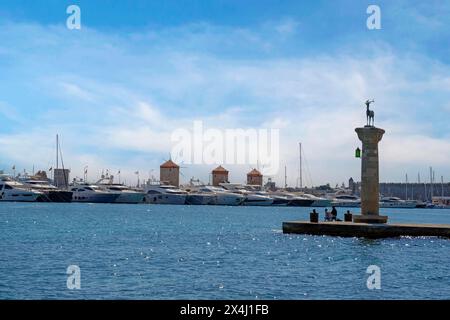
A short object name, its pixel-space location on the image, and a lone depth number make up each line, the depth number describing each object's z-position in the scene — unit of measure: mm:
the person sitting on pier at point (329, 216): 50581
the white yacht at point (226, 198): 186750
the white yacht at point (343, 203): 196675
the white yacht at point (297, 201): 190250
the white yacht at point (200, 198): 188125
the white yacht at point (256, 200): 185625
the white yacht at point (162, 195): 183375
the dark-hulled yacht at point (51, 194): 174375
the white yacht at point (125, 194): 180375
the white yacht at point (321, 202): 194500
